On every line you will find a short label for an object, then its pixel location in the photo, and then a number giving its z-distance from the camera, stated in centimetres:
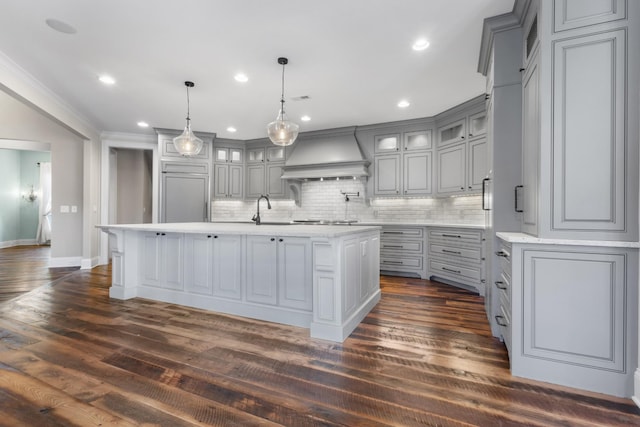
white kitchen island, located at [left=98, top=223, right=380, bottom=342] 247
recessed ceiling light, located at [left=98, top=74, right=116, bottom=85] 360
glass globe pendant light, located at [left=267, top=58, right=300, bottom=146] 329
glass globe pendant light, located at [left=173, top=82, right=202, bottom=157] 381
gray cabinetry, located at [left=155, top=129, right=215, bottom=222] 585
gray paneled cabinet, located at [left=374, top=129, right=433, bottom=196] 514
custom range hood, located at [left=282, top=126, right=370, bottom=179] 543
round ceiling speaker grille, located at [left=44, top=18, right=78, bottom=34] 256
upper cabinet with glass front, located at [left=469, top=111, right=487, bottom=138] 412
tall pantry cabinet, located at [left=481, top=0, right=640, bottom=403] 167
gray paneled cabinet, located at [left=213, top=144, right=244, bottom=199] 655
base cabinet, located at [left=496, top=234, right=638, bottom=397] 168
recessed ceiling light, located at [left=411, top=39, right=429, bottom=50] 283
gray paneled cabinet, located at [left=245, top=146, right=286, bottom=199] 648
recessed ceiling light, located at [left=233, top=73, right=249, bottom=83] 354
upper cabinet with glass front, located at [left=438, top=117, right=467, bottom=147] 454
